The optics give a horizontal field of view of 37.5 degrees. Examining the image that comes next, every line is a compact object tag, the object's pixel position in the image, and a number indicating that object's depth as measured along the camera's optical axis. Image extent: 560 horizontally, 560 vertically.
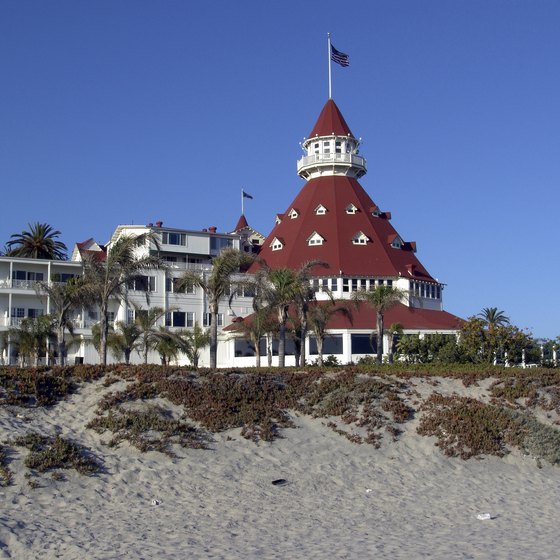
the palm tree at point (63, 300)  44.62
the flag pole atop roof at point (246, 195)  101.38
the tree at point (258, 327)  53.76
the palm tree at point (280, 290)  45.84
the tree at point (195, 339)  58.34
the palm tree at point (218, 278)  40.31
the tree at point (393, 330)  59.69
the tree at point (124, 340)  52.62
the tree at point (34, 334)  54.00
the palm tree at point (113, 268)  38.34
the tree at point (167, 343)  53.38
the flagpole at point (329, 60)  80.81
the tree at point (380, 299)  51.53
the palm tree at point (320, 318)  54.62
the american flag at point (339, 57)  79.94
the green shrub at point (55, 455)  19.89
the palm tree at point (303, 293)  47.41
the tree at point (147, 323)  53.16
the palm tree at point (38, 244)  82.12
